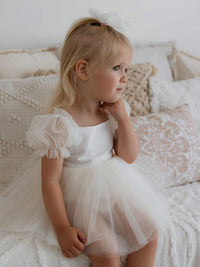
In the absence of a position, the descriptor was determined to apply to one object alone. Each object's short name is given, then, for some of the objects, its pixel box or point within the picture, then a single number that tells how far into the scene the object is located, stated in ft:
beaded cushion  4.36
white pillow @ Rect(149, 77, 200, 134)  5.05
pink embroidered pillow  4.46
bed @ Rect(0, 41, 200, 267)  3.30
